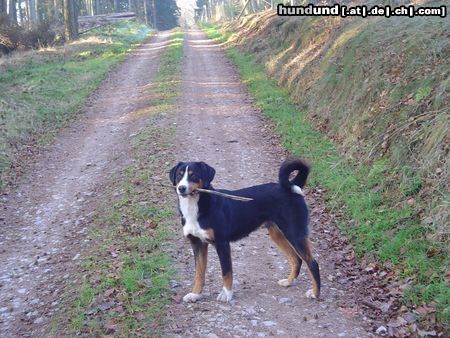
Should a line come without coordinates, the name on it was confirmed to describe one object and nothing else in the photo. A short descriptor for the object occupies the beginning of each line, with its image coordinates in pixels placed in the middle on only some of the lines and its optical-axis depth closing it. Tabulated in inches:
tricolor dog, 218.1
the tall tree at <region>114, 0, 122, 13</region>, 2456.9
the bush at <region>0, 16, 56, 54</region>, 1125.7
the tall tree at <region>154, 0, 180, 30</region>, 2972.4
